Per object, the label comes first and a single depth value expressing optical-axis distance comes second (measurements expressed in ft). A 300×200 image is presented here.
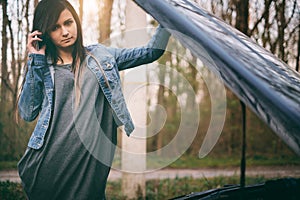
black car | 4.15
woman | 8.67
